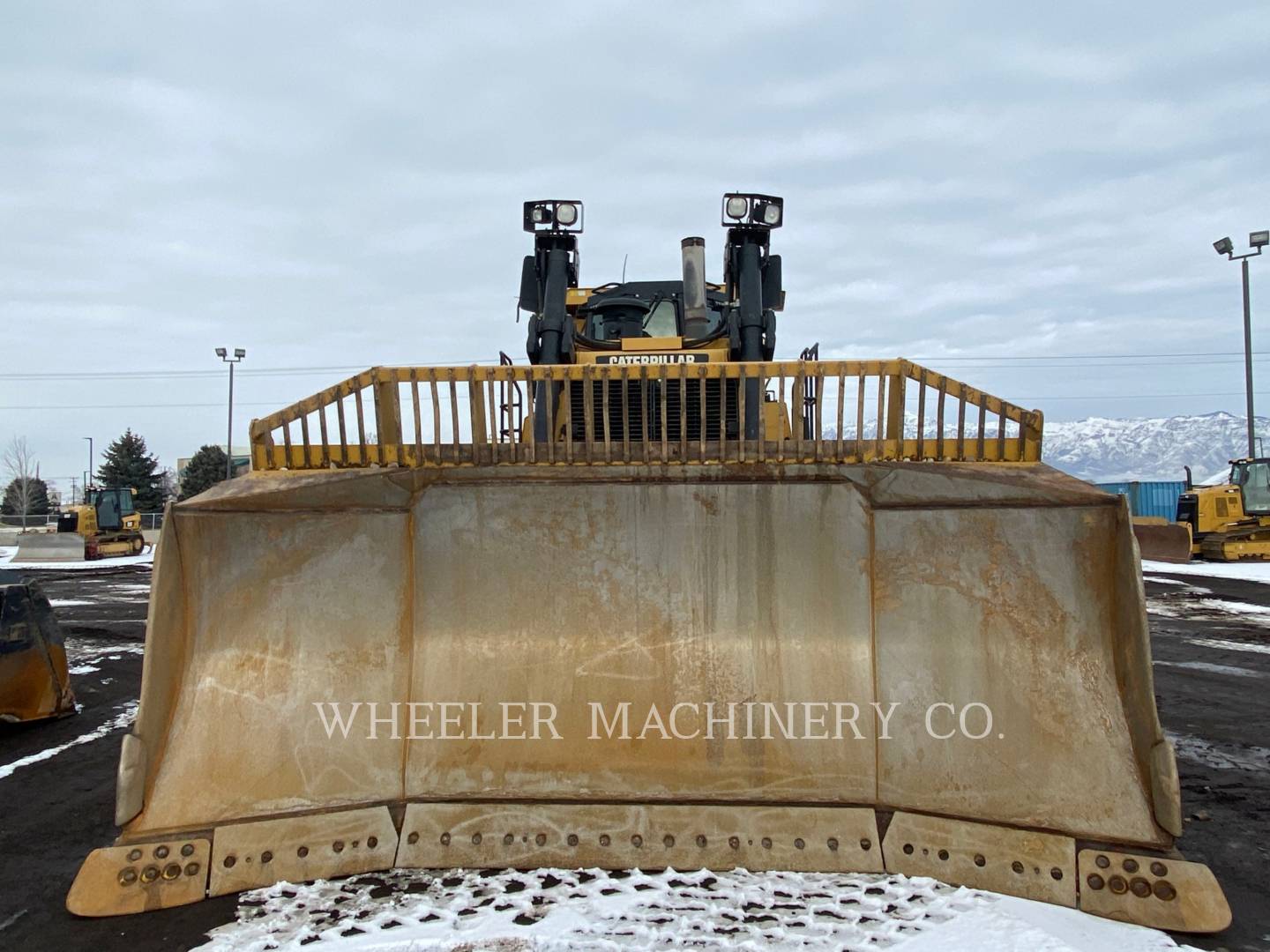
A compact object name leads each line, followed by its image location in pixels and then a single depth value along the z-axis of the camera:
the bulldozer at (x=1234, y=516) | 21.23
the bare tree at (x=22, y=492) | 50.70
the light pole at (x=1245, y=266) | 23.88
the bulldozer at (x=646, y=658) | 3.01
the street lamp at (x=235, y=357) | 37.22
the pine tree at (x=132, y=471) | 49.45
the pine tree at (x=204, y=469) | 48.25
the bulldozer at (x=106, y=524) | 29.70
